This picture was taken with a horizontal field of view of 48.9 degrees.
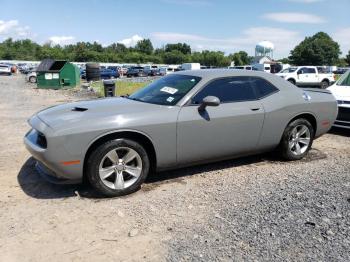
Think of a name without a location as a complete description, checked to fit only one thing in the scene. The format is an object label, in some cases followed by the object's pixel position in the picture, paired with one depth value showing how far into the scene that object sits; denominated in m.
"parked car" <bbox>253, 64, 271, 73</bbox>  49.66
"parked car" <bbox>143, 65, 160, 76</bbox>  56.59
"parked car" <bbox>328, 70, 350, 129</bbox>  8.12
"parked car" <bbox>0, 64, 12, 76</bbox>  49.34
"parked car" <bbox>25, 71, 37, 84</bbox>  34.04
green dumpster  25.84
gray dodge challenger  4.42
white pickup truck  24.95
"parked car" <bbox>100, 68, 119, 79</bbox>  47.06
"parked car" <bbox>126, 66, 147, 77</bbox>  54.34
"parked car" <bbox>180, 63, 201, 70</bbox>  60.54
